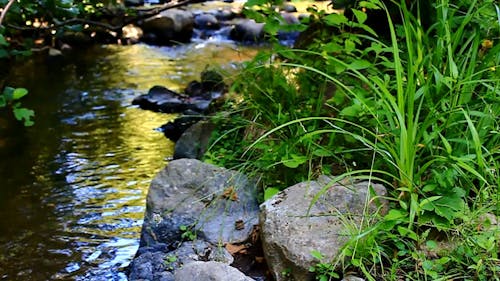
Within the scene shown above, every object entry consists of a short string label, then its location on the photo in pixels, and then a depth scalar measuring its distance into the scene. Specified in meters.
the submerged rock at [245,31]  11.50
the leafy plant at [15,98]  1.86
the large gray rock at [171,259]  2.70
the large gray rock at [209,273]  2.31
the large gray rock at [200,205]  2.96
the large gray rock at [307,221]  2.33
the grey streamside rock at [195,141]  4.44
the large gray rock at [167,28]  11.10
